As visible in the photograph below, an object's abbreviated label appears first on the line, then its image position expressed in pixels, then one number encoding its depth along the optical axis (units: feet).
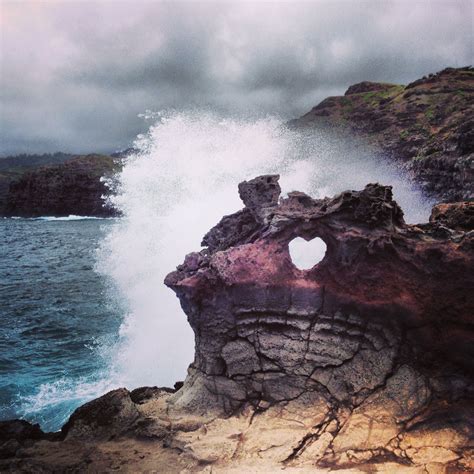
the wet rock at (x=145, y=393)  18.08
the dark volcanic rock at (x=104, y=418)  14.89
